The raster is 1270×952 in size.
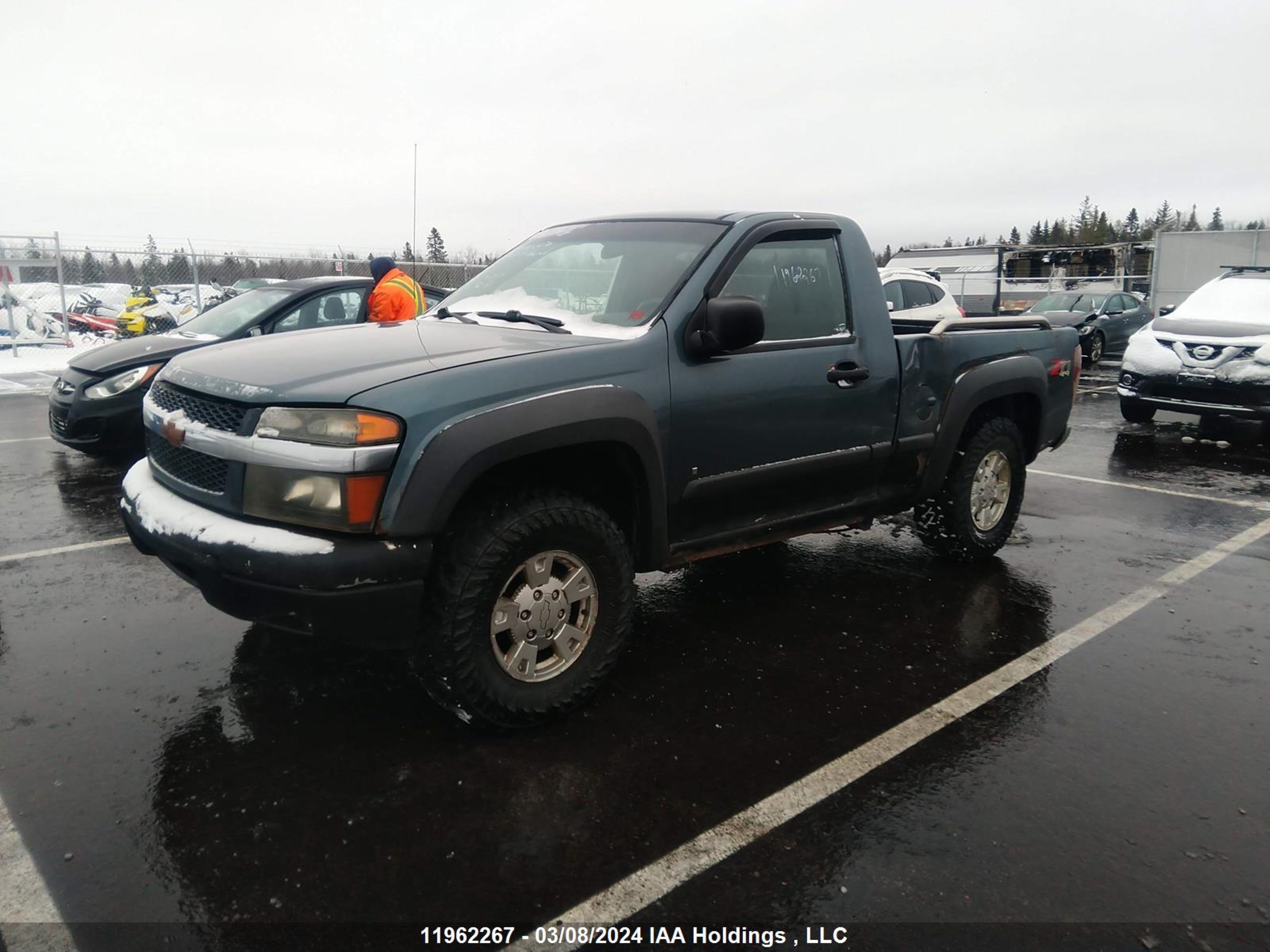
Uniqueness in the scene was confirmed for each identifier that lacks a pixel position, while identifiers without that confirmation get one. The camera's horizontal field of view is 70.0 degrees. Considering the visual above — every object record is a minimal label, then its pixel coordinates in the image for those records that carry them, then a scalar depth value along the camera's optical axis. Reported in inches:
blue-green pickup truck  110.0
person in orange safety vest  302.8
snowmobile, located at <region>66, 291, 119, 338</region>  842.2
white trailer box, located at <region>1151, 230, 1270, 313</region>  778.2
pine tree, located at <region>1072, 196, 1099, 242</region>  3855.8
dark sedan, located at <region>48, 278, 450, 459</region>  270.8
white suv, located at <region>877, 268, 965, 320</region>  422.9
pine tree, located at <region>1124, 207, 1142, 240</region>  3452.3
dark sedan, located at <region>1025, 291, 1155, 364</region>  702.5
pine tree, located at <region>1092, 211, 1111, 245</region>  3289.9
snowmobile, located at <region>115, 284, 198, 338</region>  751.7
